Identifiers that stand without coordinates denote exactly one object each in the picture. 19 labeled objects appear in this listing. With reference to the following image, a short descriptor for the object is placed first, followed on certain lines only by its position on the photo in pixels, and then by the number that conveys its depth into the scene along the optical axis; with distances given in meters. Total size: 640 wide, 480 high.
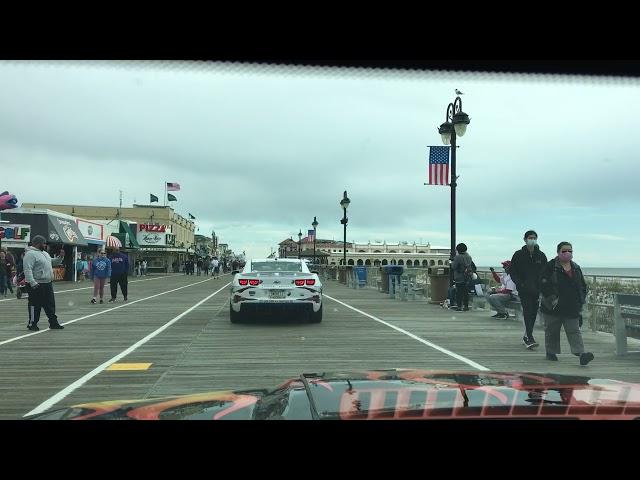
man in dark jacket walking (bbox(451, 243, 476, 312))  17.70
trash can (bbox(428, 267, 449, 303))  21.45
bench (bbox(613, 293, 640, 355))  9.97
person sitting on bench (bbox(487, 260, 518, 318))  15.51
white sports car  14.74
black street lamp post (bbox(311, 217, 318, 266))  56.87
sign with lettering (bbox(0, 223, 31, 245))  36.41
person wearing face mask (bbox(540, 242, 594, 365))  9.50
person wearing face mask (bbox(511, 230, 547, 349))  10.83
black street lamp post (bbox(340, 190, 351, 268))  40.97
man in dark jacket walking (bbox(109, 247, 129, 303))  21.73
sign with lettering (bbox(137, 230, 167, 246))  84.62
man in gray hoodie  13.09
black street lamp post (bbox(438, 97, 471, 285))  19.19
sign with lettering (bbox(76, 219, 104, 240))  48.22
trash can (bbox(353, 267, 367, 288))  36.59
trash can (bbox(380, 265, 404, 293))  26.55
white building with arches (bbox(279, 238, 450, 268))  83.69
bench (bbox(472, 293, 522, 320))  15.36
